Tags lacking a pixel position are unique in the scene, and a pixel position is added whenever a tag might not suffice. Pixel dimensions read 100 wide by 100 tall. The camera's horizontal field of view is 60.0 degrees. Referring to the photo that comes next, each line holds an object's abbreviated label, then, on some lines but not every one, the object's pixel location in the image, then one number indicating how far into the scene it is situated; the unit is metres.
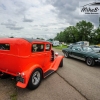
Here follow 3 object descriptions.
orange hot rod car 3.04
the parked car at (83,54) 6.00
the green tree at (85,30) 52.65
